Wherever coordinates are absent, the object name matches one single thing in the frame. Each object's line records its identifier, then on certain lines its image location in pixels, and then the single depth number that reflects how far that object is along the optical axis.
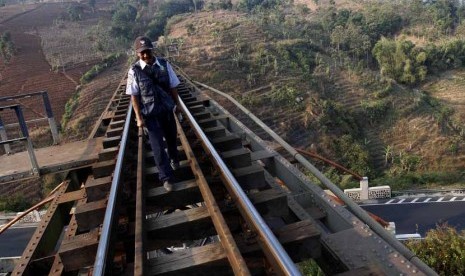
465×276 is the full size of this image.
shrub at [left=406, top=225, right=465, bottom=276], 8.96
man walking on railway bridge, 4.08
